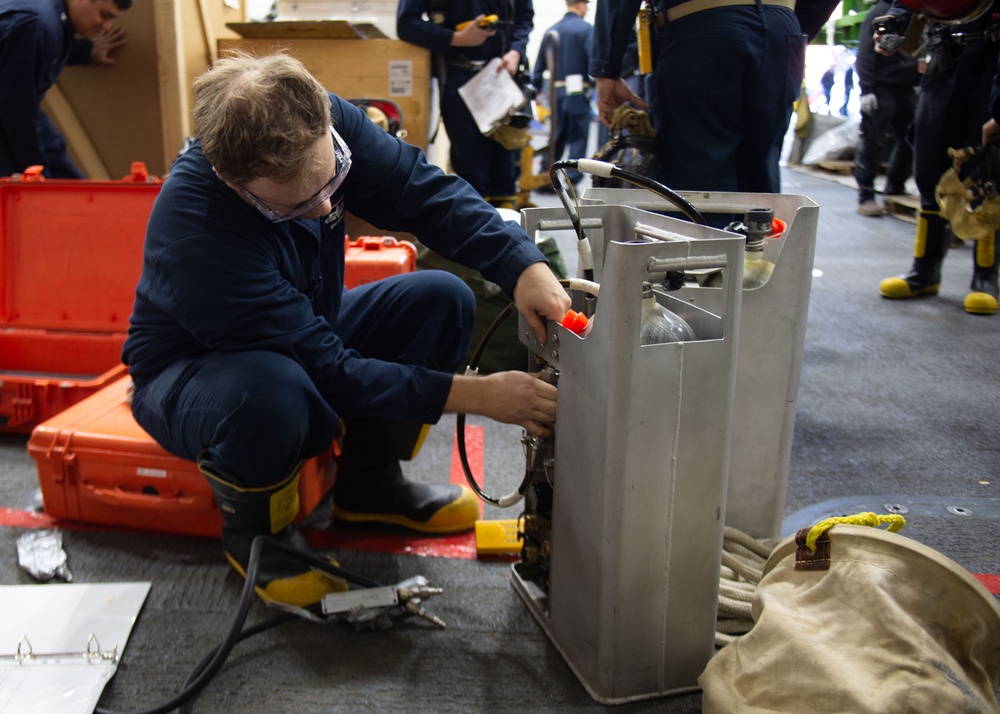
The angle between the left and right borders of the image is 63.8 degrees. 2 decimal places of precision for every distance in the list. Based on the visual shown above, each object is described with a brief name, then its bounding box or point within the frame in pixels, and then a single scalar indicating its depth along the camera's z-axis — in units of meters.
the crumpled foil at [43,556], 1.57
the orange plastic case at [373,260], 2.32
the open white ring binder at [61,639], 1.24
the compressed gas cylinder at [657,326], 1.09
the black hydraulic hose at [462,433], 1.40
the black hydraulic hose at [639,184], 1.29
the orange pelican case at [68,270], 2.24
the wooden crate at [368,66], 3.80
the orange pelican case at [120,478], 1.64
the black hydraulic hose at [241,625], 1.21
